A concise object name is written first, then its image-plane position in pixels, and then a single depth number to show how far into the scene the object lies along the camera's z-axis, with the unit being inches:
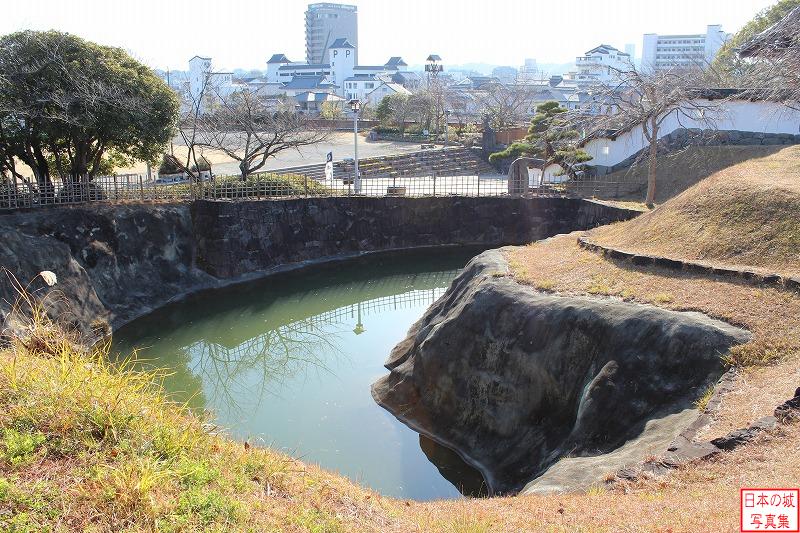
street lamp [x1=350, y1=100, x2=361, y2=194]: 1152.1
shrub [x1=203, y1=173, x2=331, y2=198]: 989.8
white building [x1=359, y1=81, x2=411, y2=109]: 3560.5
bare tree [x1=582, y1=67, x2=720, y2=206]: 987.9
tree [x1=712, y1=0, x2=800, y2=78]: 1462.8
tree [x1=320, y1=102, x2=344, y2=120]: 2343.9
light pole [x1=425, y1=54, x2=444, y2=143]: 2298.5
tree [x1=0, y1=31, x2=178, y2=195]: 783.1
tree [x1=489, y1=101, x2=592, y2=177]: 1182.6
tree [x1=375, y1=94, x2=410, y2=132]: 2271.2
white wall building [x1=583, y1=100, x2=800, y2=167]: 1070.4
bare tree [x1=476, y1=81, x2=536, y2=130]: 2033.7
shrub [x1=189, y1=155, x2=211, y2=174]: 1149.7
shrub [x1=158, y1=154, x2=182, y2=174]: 1186.6
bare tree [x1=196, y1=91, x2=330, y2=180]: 1069.8
